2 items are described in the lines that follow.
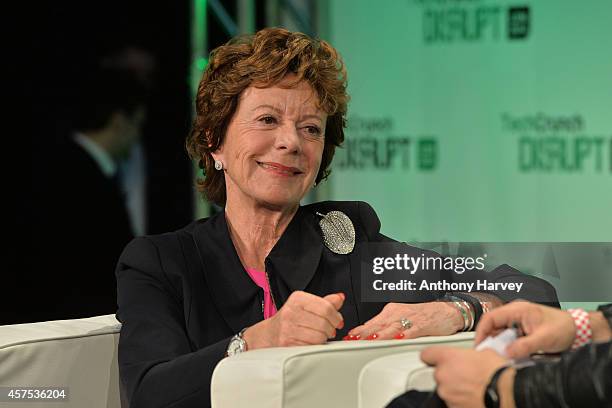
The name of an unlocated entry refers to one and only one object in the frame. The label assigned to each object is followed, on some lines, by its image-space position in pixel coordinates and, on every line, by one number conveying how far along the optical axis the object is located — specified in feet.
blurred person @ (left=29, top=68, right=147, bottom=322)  28.73
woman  13.51
